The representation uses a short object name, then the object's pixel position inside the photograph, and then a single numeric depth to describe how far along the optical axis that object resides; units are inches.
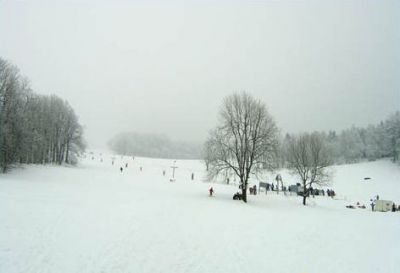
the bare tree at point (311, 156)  1574.2
